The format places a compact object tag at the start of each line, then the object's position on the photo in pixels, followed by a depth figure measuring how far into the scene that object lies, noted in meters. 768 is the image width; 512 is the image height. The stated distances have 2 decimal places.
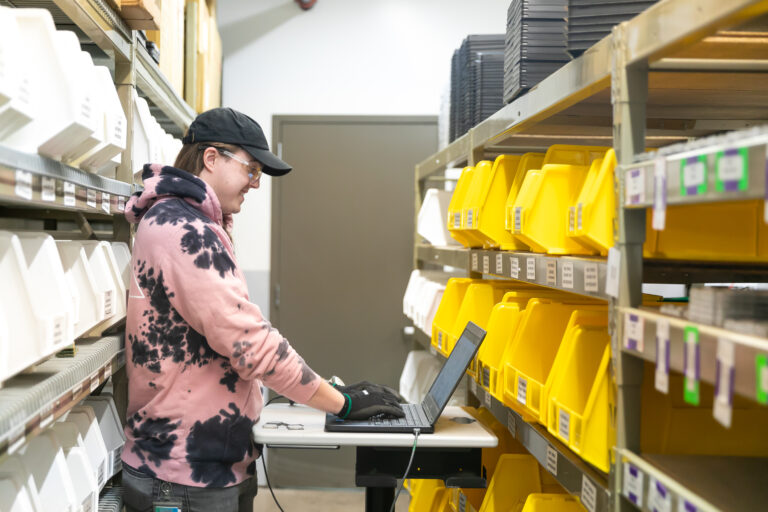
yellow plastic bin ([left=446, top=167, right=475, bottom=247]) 2.98
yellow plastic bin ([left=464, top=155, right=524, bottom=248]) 2.62
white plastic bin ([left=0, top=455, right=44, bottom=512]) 1.59
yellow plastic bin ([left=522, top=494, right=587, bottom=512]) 2.09
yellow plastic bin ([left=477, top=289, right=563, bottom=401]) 2.36
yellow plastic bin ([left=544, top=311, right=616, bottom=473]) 1.63
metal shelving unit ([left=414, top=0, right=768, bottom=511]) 1.17
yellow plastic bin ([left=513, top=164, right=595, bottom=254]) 2.03
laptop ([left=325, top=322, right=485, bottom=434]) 2.23
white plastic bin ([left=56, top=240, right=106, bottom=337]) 1.96
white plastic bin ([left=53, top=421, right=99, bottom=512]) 1.95
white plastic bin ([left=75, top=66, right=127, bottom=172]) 1.91
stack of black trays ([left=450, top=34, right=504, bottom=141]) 3.71
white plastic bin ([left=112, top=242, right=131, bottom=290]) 2.45
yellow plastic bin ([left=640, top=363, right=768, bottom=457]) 1.66
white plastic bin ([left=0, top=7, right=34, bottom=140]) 1.23
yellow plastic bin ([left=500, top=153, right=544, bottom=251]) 2.54
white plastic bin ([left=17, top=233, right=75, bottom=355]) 1.58
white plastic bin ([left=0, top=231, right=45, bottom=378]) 1.47
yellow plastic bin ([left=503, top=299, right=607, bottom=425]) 2.19
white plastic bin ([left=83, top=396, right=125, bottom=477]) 2.36
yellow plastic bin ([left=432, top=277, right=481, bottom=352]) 3.18
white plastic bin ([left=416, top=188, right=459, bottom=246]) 4.00
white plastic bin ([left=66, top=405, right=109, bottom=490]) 2.15
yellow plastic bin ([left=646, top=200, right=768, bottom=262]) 1.57
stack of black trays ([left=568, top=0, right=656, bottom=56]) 1.94
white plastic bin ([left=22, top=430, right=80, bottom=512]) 1.76
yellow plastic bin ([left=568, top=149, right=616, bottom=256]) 1.65
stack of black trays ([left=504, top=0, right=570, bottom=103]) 2.42
